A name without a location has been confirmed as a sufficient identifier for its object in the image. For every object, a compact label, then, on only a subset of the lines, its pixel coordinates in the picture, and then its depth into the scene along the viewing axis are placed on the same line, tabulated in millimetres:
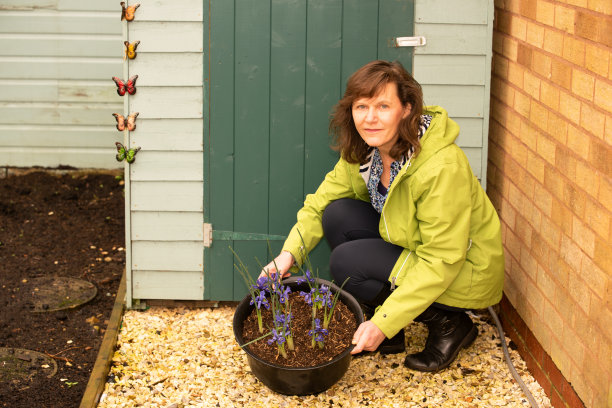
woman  3553
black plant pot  3623
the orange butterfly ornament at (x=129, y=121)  4355
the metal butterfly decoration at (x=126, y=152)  4406
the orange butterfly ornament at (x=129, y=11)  4215
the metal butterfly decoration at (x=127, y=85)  4289
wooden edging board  3812
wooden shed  4246
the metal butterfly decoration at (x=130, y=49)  4254
